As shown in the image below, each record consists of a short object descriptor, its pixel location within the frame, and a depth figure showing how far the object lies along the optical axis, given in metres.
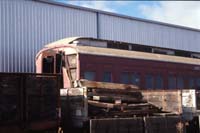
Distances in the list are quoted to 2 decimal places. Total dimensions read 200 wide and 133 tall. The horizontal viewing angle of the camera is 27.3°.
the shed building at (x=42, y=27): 19.70
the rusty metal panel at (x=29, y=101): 8.16
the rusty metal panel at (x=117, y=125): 9.34
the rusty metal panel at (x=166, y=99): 12.06
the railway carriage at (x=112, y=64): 12.86
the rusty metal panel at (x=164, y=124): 10.48
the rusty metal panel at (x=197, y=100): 12.29
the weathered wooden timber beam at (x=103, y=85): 10.97
